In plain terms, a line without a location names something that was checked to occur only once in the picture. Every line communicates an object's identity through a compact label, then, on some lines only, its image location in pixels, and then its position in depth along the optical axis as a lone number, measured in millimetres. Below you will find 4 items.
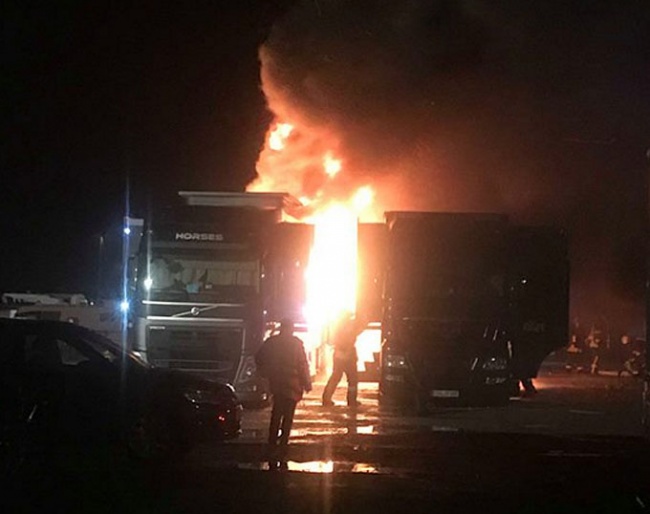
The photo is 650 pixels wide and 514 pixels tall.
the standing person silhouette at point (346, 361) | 20797
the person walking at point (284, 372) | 14078
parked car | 12492
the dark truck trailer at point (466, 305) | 20750
